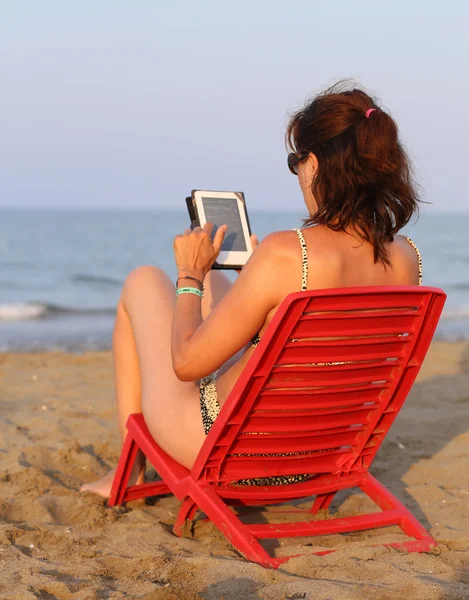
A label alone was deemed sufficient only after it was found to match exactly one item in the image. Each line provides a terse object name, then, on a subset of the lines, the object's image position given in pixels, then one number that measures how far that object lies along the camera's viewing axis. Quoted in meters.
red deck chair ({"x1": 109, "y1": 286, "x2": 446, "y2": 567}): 2.30
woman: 2.26
